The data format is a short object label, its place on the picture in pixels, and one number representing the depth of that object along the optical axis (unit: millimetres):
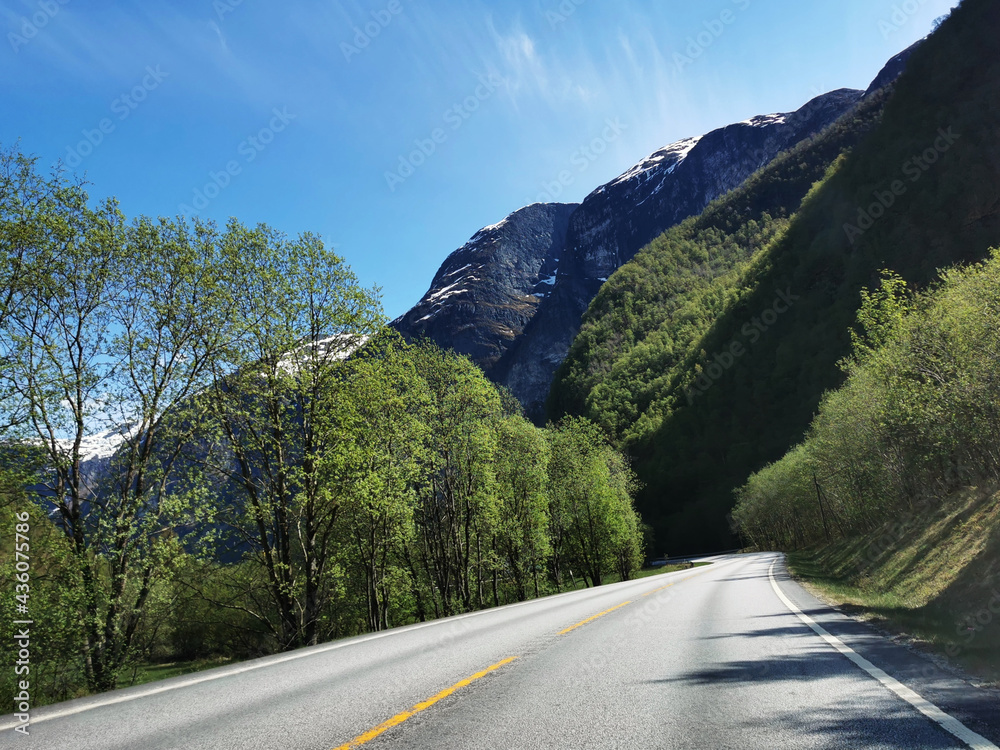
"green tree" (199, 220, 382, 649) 17000
